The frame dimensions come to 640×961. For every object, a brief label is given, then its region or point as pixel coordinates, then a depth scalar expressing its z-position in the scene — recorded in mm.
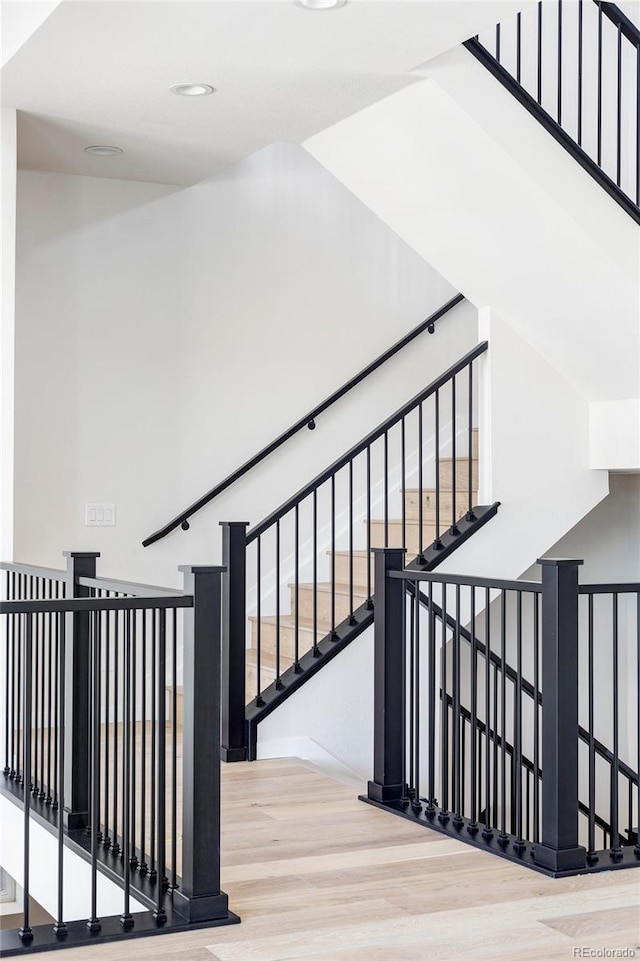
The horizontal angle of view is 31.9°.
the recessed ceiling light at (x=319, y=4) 3648
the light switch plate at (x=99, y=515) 5832
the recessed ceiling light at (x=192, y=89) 4410
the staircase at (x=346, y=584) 5672
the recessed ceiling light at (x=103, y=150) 5309
